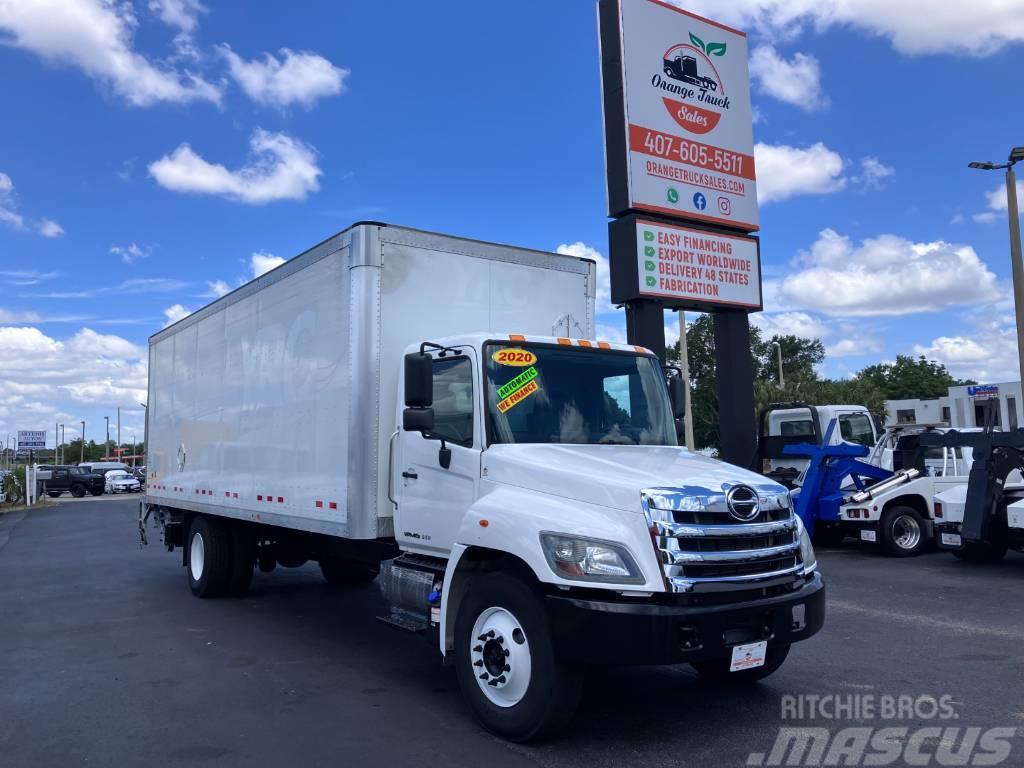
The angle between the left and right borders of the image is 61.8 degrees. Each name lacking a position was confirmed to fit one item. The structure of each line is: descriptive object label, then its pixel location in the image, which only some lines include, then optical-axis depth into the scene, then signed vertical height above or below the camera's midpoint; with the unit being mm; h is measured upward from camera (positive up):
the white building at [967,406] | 37375 +1929
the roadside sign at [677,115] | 14641 +6037
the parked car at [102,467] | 46112 -250
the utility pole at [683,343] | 27094 +3735
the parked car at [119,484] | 45444 -1155
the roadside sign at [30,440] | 42294 +1175
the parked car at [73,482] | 43250 -952
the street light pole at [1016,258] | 18078 +3947
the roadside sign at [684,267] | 14430 +3275
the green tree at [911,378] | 79312 +6610
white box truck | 4746 -159
